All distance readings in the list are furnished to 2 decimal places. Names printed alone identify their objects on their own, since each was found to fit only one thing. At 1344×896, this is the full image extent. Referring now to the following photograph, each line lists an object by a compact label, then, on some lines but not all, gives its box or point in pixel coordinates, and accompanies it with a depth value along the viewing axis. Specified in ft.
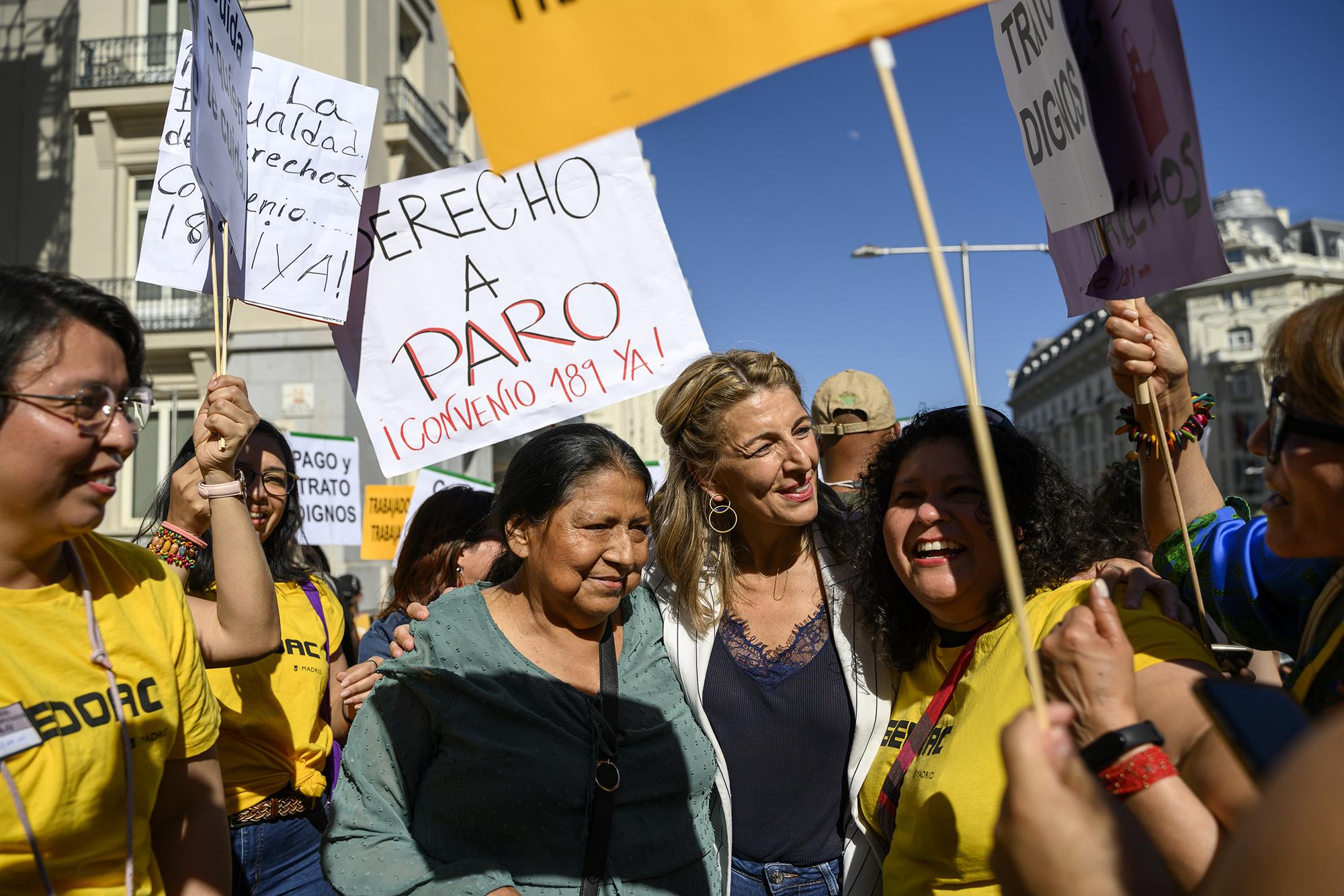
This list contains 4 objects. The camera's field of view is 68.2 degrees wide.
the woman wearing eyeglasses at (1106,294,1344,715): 4.41
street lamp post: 61.36
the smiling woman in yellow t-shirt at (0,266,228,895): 5.43
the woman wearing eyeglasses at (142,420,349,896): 9.55
